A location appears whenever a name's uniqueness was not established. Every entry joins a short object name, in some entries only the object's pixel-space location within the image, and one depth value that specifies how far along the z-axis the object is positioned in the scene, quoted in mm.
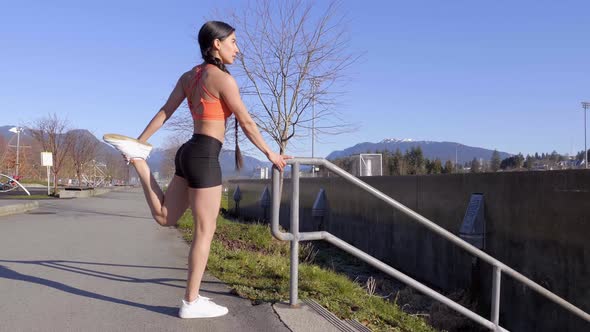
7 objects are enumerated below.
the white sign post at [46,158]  30050
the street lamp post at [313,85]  12594
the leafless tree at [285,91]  12375
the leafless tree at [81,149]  41353
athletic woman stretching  3180
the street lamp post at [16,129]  43144
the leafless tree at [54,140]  33719
